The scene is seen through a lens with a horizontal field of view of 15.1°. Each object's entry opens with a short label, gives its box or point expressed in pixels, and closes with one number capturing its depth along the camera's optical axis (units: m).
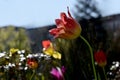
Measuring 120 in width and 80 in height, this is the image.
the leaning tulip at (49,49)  2.75
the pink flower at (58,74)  2.33
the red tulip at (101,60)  2.50
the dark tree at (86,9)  11.05
